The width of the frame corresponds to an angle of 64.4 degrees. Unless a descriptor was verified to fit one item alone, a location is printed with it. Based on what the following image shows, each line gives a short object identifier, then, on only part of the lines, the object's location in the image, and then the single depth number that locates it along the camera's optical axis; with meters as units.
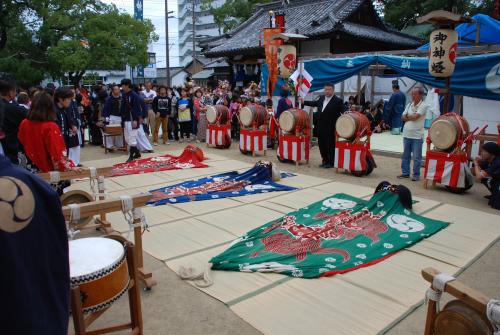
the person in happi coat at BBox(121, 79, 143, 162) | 7.82
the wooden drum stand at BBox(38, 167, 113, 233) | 3.39
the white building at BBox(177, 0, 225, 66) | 63.52
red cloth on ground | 7.08
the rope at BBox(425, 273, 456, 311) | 1.73
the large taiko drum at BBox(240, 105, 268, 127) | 8.48
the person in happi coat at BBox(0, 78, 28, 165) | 4.98
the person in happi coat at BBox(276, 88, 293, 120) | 8.53
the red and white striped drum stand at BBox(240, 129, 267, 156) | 8.55
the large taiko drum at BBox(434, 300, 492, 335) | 1.55
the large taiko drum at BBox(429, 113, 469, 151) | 5.50
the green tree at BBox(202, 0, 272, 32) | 21.34
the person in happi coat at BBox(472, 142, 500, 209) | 4.90
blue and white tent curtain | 6.45
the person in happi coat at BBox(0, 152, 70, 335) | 0.99
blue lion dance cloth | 5.31
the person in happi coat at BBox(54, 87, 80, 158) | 4.89
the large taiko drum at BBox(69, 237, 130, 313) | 1.86
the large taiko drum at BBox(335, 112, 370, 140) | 6.61
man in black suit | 7.33
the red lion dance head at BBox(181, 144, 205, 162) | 7.84
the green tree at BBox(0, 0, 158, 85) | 14.02
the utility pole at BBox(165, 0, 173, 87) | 22.39
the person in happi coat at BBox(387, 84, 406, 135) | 11.99
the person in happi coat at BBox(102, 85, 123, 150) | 8.77
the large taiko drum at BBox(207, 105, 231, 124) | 9.32
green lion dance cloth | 3.26
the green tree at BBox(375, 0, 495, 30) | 15.48
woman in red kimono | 3.65
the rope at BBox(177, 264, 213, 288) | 3.01
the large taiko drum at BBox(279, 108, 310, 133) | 7.51
